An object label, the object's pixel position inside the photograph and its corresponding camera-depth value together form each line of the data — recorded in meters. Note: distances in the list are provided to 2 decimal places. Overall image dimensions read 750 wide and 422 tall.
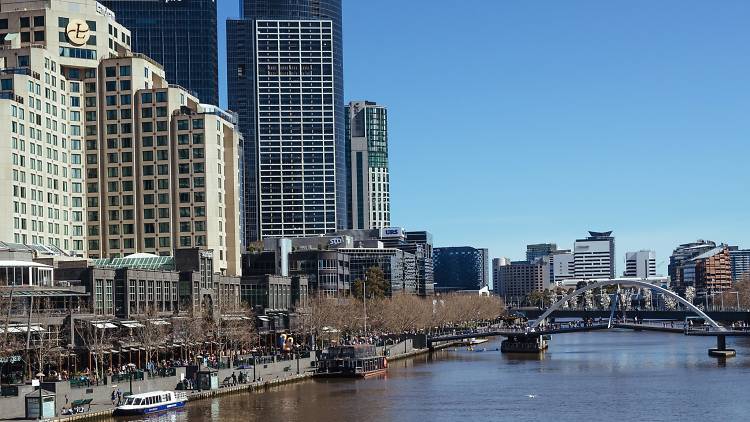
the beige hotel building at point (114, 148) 172.00
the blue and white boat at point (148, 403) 103.31
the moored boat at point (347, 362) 150.88
